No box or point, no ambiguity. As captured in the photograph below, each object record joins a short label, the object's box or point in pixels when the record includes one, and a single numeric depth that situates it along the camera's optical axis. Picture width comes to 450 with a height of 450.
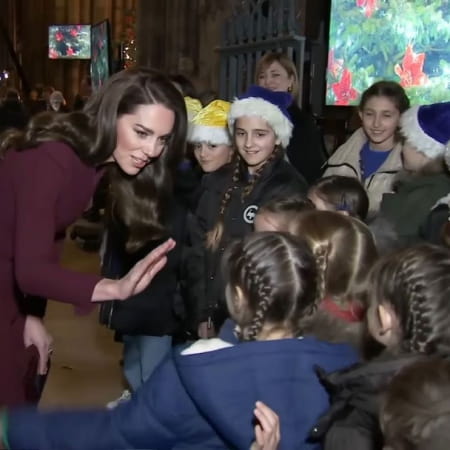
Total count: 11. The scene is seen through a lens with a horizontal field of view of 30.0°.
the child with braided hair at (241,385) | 1.73
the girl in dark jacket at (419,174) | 3.23
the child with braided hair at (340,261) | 2.13
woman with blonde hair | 4.58
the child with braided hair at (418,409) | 1.30
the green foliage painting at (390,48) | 5.41
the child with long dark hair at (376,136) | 4.02
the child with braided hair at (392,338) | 1.65
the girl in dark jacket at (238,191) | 3.51
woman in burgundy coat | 2.16
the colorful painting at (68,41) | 18.30
